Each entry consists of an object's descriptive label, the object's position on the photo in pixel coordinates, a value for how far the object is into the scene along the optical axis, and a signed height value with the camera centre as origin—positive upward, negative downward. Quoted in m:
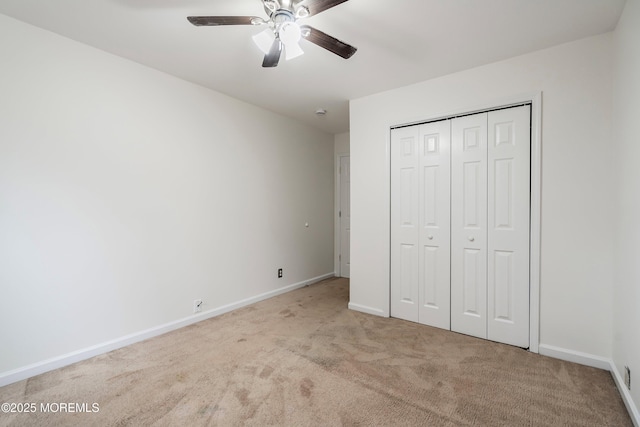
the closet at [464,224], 2.47 -0.15
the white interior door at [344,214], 4.93 -0.11
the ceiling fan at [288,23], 1.59 +1.07
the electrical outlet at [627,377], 1.71 -1.01
